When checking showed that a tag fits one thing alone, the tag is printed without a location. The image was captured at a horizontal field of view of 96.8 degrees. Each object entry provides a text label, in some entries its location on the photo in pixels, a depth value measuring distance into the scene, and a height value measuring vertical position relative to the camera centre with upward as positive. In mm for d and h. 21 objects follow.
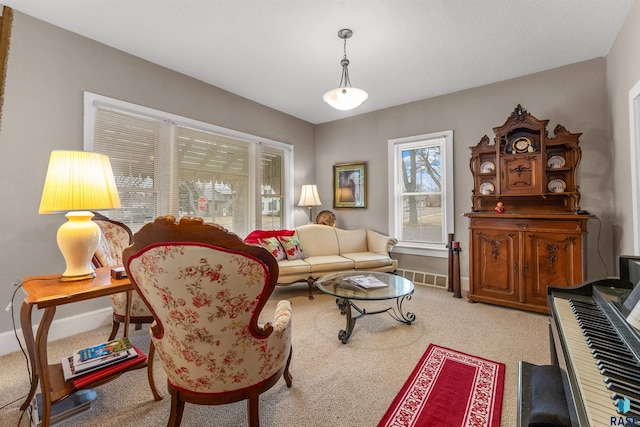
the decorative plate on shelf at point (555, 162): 3150 +629
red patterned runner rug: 1545 -1081
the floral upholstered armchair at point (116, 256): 2160 -297
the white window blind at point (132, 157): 2826 +653
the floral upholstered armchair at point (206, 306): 1095 -361
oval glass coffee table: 2447 -650
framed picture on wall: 4875 +589
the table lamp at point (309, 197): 4805 +368
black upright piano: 752 -468
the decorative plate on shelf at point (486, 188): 3547 +381
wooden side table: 1389 -459
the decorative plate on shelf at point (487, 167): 3507 +636
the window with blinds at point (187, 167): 2889 +656
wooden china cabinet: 2896 +3
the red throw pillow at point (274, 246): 3875 -379
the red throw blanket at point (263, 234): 3959 -223
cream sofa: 3652 -541
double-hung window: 4090 +400
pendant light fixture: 2514 +1098
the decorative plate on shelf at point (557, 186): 3127 +363
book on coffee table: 2650 -615
